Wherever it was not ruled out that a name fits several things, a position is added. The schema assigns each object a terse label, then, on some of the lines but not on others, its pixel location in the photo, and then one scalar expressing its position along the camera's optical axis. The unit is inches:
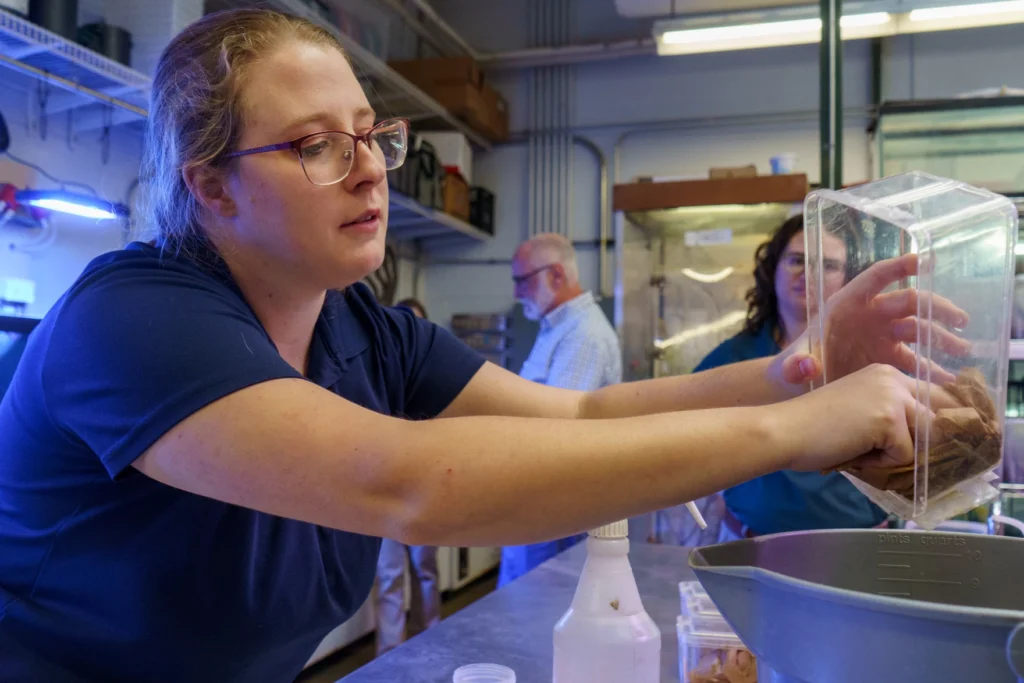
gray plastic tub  16.6
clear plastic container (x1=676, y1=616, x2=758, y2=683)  28.9
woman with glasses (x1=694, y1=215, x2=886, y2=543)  65.5
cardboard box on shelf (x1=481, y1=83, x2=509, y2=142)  171.2
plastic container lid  28.2
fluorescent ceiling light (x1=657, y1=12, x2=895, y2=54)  106.0
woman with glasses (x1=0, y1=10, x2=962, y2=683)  21.5
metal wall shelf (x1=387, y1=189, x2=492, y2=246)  144.7
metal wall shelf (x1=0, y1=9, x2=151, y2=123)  70.3
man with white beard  111.4
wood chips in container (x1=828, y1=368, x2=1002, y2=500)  23.3
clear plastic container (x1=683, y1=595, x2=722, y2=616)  31.3
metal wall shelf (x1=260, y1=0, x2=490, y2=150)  111.1
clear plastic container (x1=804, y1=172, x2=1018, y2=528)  23.6
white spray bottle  25.3
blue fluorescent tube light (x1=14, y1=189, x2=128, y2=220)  82.2
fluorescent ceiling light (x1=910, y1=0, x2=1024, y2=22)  97.6
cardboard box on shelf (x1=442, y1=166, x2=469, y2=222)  160.6
